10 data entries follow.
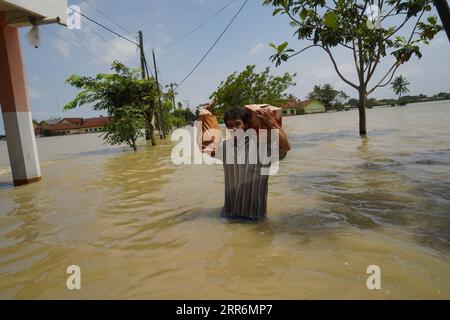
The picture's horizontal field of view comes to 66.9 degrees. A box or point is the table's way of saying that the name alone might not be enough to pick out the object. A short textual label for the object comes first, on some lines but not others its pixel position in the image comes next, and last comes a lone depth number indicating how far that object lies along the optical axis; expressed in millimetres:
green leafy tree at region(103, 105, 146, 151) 15602
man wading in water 3617
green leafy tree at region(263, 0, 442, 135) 11312
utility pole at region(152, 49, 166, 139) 25450
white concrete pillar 8156
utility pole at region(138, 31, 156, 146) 22938
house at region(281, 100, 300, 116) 82500
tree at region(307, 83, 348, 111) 88000
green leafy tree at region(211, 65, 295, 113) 24281
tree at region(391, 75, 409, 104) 87312
